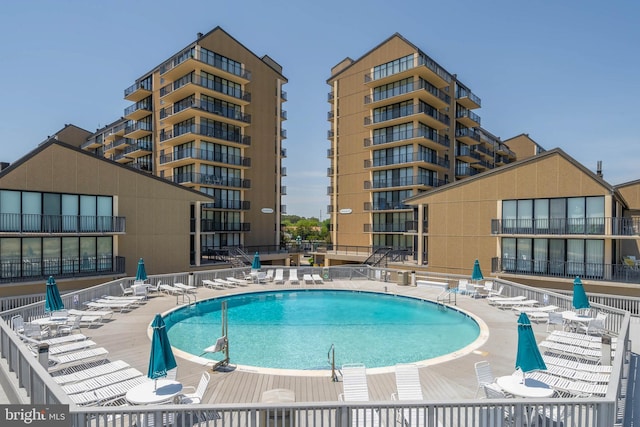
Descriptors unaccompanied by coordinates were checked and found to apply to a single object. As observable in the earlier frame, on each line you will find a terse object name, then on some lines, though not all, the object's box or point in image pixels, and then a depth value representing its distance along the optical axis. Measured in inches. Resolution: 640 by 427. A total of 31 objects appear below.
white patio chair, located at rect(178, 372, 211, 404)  303.9
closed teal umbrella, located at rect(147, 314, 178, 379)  298.7
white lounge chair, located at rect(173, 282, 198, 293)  807.7
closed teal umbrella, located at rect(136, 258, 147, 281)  768.3
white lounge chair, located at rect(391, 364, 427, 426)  311.9
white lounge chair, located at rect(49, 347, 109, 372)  394.0
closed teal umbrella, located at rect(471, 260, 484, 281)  823.7
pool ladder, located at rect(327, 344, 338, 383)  387.9
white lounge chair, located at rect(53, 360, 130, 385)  323.4
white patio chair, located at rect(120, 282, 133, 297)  763.6
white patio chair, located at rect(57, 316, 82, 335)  514.0
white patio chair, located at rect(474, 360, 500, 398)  326.3
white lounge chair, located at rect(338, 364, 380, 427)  303.0
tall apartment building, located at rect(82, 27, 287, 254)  1406.3
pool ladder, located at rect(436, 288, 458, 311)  753.6
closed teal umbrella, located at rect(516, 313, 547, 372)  311.1
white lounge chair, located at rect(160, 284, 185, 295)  794.2
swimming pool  517.3
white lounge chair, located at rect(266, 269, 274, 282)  1015.4
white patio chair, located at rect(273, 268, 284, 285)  1000.2
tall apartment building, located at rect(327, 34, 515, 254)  1437.0
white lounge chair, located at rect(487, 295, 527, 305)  705.6
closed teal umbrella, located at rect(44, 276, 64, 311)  523.2
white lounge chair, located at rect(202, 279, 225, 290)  902.4
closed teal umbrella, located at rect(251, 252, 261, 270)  1009.5
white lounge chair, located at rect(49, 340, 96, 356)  416.4
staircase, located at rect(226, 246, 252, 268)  1264.1
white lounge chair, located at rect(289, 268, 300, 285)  1001.5
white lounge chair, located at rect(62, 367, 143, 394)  314.8
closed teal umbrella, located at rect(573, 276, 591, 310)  542.3
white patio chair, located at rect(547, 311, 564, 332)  539.8
